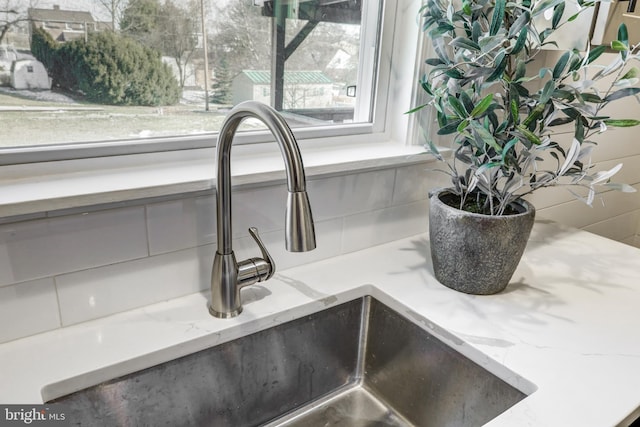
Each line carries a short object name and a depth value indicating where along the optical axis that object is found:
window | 0.78
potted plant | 0.80
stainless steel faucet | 0.65
